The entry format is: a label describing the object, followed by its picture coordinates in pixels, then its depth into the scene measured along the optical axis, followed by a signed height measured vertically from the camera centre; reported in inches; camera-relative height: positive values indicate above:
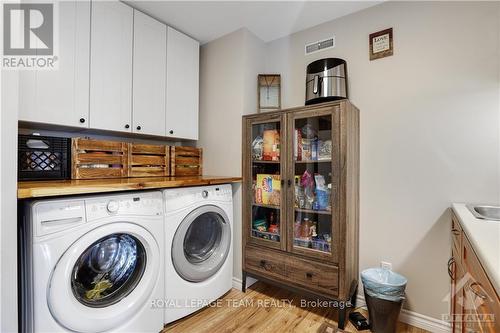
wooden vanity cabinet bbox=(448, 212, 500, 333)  26.0 -18.1
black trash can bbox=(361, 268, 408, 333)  58.2 -34.2
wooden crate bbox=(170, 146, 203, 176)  83.7 +1.6
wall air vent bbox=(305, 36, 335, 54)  81.6 +42.5
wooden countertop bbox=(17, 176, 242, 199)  39.5 -4.3
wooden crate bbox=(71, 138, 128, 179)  62.7 +1.9
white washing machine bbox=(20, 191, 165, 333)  41.1 -20.5
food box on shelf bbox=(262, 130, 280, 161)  77.2 +6.6
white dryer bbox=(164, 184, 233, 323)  62.3 -24.9
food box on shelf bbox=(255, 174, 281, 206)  76.9 -8.0
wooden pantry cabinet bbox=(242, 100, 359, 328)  63.8 -10.3
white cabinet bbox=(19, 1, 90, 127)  55.0 +20.4
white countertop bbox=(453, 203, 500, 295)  23.6 -9.9
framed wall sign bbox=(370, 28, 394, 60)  70.1 +36.5
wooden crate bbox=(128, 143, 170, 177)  73.4 +1.7
